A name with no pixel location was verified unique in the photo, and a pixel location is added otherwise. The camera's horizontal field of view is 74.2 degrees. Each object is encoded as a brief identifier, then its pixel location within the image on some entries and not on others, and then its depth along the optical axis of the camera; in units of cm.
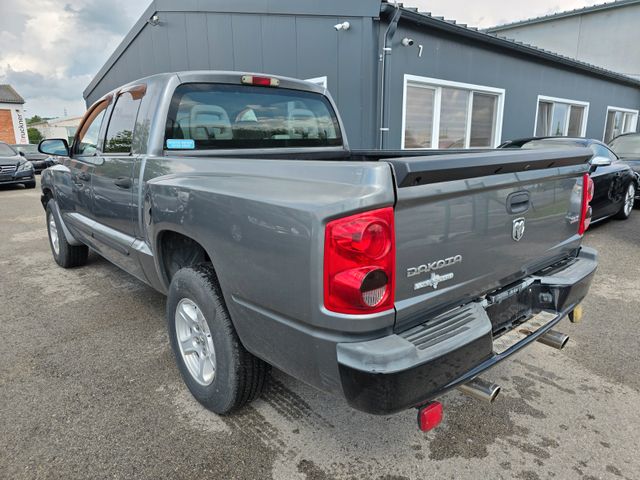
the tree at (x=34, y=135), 5492
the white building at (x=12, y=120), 3788
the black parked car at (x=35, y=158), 2036
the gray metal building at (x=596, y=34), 2144
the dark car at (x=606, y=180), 645
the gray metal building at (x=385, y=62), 764
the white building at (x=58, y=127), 5516
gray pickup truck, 156
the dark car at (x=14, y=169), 1390
